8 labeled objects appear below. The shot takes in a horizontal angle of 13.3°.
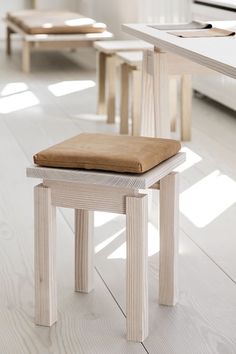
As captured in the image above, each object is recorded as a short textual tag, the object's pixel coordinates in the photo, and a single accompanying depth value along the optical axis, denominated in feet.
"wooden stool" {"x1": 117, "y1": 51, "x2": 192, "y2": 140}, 16.65
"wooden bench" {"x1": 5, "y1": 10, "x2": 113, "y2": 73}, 25.24
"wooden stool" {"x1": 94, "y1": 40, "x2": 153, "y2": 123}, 18.45
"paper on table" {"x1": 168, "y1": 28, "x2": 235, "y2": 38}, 10.46
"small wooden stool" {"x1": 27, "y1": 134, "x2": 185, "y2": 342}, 7.93
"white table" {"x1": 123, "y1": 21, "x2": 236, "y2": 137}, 8.16
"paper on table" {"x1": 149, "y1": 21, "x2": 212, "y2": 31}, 11.31
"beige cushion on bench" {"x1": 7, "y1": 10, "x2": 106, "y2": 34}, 25.30
